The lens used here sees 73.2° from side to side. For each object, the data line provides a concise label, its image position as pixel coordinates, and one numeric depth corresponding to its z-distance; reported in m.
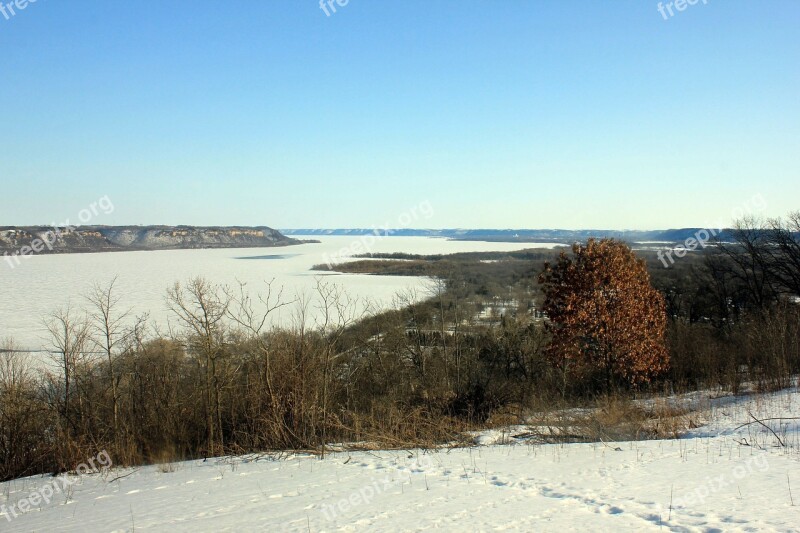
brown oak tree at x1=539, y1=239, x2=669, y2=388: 17.30
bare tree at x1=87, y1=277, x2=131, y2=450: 16.03
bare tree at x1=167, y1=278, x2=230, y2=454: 15.64
